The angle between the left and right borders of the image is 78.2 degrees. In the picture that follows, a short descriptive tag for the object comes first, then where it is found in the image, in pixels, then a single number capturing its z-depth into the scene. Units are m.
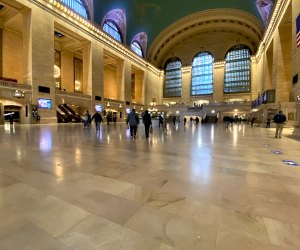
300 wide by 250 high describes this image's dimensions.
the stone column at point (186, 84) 43.66
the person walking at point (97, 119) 10.90
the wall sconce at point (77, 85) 30.53
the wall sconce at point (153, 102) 41.56
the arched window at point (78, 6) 22.69
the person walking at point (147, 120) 7.44
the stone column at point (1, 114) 16.94
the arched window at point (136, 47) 36.50
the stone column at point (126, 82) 31.73
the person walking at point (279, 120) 7.97
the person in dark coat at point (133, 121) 7.55
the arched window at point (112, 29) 29.40
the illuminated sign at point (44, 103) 18.09
